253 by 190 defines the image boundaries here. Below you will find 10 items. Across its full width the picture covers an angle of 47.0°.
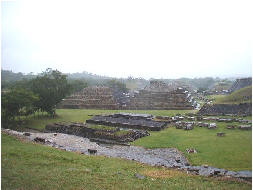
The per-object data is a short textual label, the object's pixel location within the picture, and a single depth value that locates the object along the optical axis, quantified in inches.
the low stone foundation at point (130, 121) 1136.6
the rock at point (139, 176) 502.2
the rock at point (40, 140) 921.2
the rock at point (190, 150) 775.5
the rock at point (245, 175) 532.3
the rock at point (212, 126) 1088.8
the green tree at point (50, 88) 1413.6
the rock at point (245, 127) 1031.4
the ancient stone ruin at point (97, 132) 994.7
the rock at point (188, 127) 1087.4
